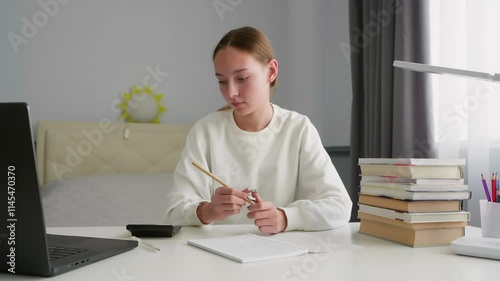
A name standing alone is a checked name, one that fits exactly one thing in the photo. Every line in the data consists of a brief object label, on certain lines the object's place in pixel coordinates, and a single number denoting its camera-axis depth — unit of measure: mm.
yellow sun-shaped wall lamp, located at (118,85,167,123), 2898
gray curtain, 2088
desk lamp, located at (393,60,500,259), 947
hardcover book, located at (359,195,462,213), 1061
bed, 2314
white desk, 795
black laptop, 680
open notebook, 917
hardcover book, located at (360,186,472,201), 1062
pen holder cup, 1062
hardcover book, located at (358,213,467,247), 1053
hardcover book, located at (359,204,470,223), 1048
